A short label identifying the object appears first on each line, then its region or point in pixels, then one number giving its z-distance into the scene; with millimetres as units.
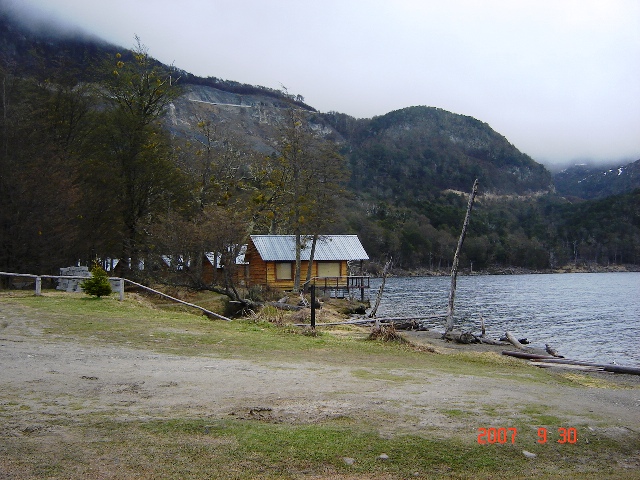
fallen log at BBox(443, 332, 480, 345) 26453
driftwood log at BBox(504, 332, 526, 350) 25478
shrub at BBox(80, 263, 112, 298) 21188
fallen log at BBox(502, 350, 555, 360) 20688
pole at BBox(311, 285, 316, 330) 21038
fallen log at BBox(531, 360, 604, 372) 18328
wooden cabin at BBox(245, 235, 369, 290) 54875
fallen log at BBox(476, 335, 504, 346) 26772
